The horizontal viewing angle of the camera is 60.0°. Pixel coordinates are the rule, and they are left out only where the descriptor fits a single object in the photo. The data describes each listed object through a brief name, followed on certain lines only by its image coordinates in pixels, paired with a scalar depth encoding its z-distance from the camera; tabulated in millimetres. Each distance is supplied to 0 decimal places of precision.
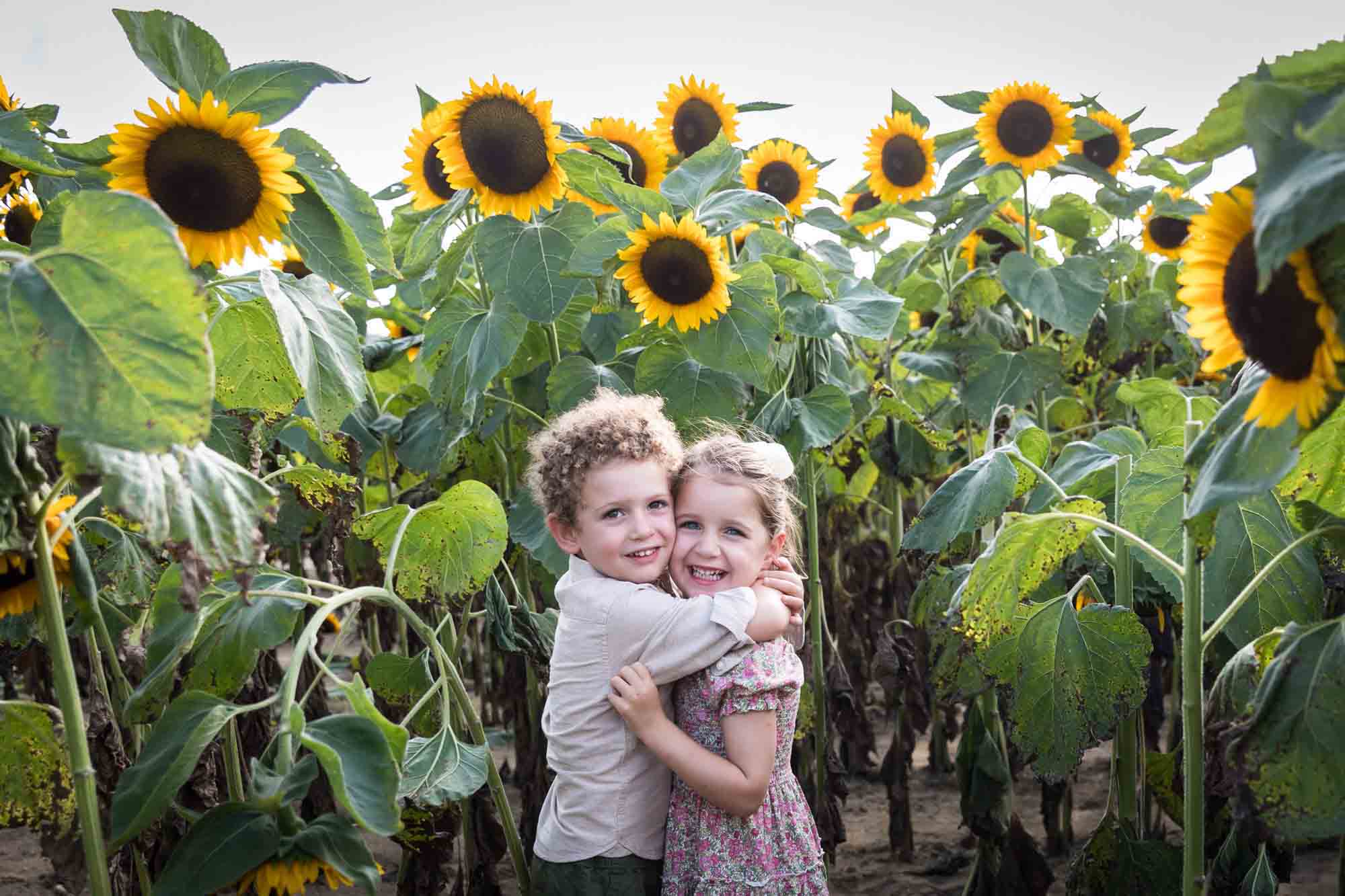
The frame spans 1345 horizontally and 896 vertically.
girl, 1584
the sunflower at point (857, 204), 4070
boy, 1620
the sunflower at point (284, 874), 1213
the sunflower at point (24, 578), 1360
